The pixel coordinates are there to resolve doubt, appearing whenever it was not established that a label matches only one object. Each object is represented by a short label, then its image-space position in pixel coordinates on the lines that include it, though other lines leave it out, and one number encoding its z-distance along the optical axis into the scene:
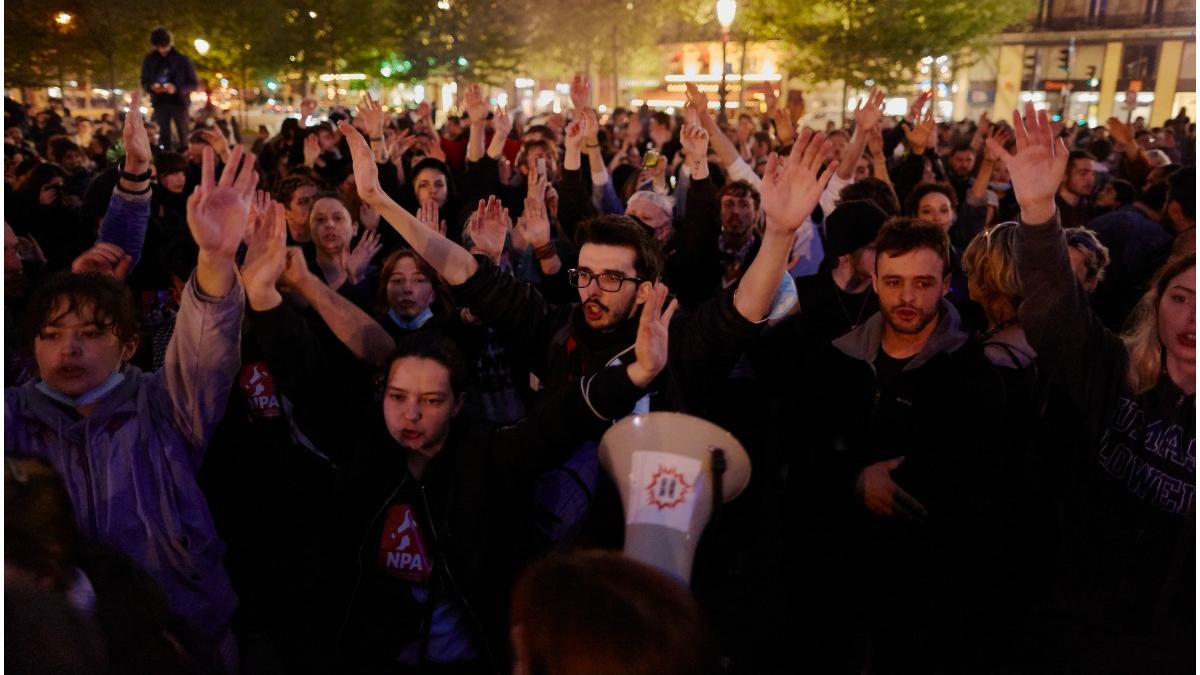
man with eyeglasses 2.70
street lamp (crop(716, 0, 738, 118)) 12.88
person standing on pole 11.01
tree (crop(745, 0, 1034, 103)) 26.72
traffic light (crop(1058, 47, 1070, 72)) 34.66
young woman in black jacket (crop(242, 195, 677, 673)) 2.46
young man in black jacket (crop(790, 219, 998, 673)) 2.73
